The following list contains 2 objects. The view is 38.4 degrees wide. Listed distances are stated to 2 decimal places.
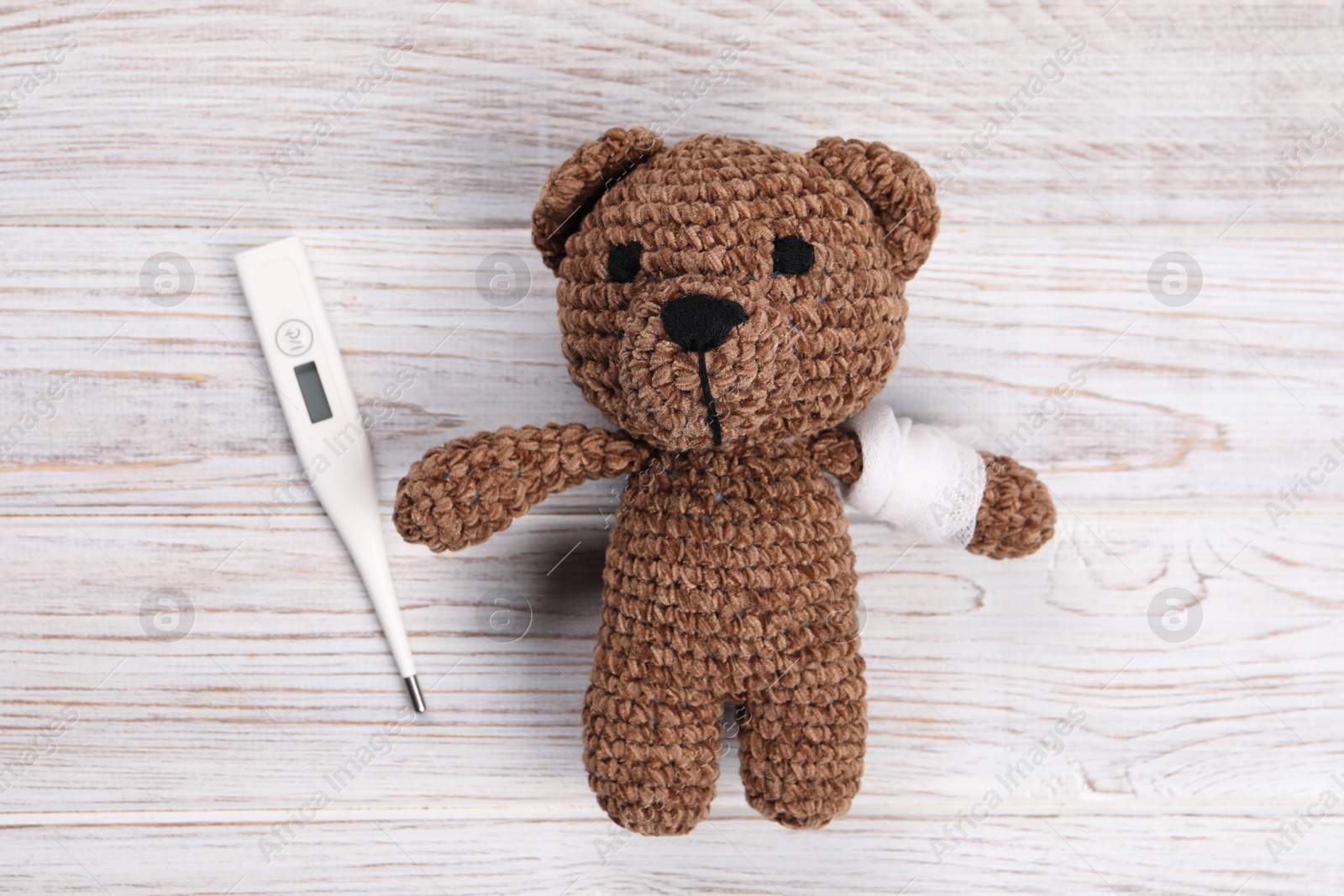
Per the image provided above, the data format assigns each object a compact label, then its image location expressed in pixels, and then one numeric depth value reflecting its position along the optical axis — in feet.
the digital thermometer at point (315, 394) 1.62
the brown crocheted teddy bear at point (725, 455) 1.42
